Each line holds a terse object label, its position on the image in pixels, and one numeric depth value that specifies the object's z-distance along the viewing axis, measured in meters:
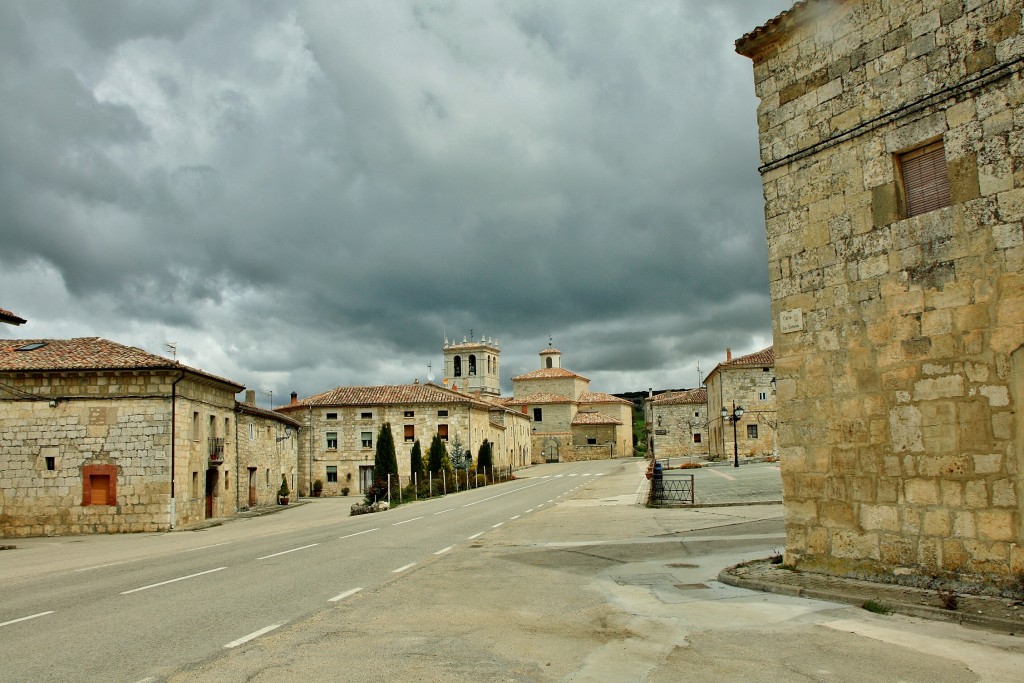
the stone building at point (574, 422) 100.44
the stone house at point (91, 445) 26.34
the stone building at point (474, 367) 118.56
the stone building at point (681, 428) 79.12
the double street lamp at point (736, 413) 42.01
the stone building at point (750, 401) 61.22
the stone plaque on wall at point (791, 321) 10.02
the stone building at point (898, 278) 7.91
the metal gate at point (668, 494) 24.42
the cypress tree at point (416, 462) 46.07
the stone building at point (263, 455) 36.00
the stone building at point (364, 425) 55.38
